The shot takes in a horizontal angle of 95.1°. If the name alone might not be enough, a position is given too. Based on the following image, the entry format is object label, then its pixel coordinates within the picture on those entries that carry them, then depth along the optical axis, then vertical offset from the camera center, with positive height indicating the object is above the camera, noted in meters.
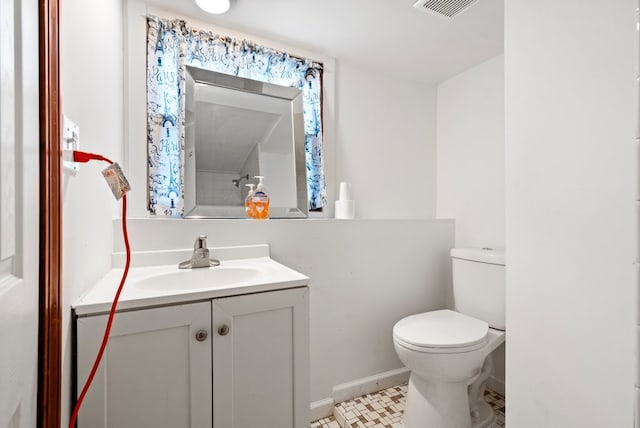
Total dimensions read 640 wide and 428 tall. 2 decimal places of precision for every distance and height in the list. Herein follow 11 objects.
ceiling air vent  1.32 +0.96
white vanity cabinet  0.74 -0.42
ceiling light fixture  1.31 +0.95
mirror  1.44 +0.38
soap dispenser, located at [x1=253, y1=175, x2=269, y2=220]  1.46 +0.07
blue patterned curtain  1.37 +0.65
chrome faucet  1.20 -0.17
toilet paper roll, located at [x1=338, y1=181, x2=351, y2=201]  1.72 +0.14
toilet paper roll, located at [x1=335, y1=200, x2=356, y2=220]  1.70 +0.03
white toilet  1.26 -0.59
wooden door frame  0.52 -0.01
